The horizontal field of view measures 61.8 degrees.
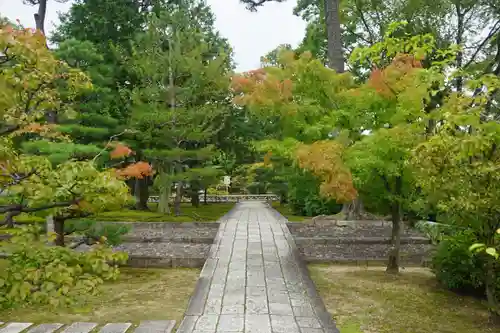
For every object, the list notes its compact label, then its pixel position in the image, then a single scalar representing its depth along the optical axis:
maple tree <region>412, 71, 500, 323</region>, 4.46
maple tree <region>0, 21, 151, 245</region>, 2.42
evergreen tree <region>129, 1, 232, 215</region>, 16.16
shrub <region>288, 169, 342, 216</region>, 19.66
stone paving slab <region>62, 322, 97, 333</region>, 5.21
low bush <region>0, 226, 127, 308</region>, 2.28
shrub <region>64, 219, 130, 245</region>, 8.11
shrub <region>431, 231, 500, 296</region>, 6.89
